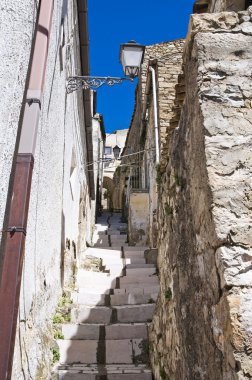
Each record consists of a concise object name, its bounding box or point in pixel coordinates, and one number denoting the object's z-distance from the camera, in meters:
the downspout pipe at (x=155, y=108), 8.30
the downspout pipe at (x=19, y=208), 1.89
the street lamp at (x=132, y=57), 4.86
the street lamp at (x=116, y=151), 15.77
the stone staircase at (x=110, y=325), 3.98
